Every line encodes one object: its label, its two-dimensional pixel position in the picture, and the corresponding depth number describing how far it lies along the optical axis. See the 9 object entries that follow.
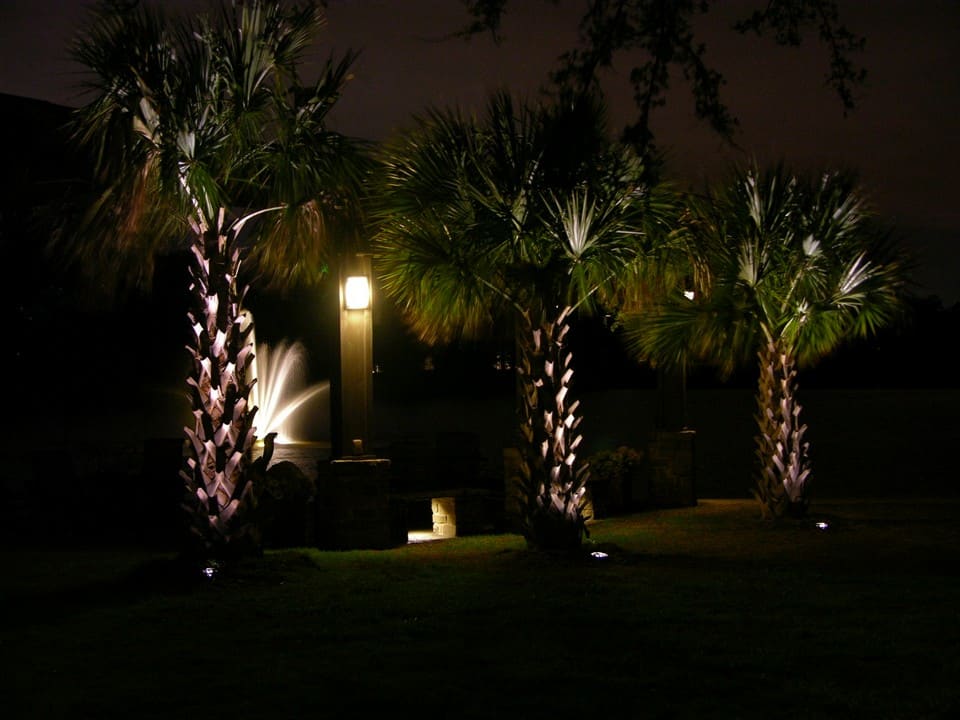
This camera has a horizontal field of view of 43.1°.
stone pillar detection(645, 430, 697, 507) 17.31
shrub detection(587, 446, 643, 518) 16.38
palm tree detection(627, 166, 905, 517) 13.66
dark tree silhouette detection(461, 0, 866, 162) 10.52
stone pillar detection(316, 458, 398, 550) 12.84
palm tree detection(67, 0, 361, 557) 10.45
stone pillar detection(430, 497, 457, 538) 15.16
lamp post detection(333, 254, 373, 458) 13.09
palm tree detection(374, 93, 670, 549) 11.48
